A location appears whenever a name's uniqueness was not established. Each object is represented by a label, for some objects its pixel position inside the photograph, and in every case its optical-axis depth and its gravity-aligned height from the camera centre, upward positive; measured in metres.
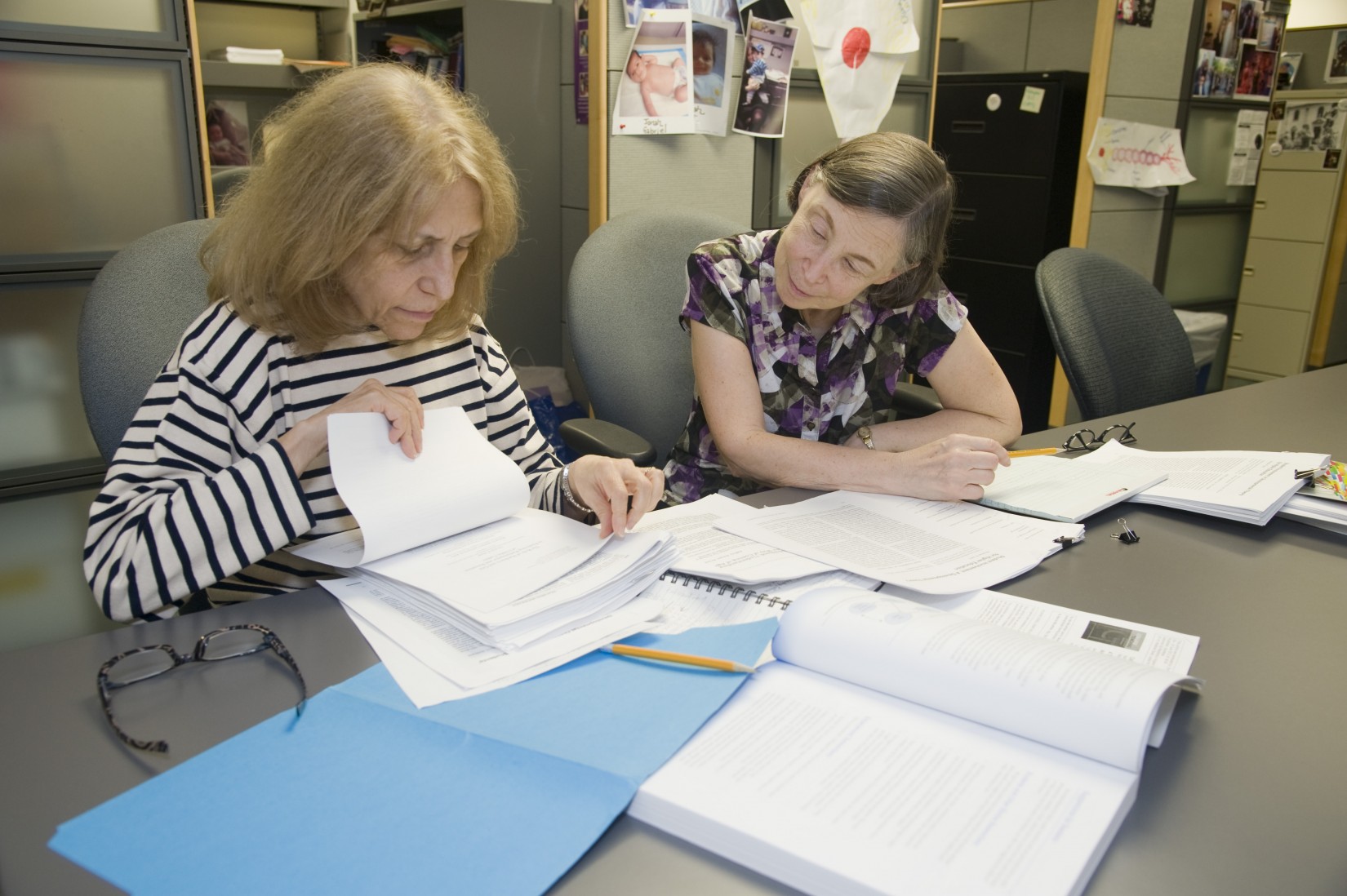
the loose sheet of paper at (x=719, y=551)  0.94 -0.38
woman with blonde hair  0.91 -0.21
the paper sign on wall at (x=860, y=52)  2.47 +0.26
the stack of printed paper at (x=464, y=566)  0.80 -0.36
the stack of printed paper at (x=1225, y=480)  1.15 -0.37
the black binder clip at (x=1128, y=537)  1.09 -0.39
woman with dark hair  1.26 -0.27
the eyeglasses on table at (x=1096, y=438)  1.43 -0.38
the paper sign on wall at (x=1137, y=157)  3.20 +0.03
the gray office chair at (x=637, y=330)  1.53 -0.27
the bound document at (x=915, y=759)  0.56 -0.38
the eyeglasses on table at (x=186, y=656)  0.75 -0.39
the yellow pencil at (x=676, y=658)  0.75 -0.38
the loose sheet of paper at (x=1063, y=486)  1.16 -0.38
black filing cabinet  3.24 -0.11
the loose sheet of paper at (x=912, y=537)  0.97 -0.39
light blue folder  0.56 -0.39
